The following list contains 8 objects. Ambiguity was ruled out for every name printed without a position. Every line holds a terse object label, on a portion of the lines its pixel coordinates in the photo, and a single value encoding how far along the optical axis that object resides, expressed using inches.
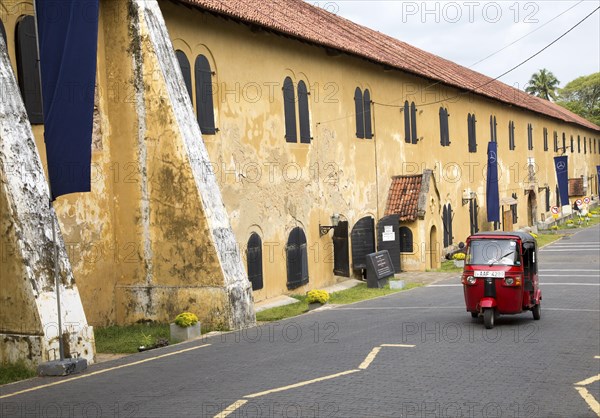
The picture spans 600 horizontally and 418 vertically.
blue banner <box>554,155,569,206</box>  1977.1
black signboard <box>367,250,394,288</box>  989.2
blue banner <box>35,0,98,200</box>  460.8
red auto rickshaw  597.3
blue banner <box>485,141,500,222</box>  1421.0
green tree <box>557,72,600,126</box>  3506.4
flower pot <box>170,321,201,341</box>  563.5
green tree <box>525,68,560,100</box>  3757.1
